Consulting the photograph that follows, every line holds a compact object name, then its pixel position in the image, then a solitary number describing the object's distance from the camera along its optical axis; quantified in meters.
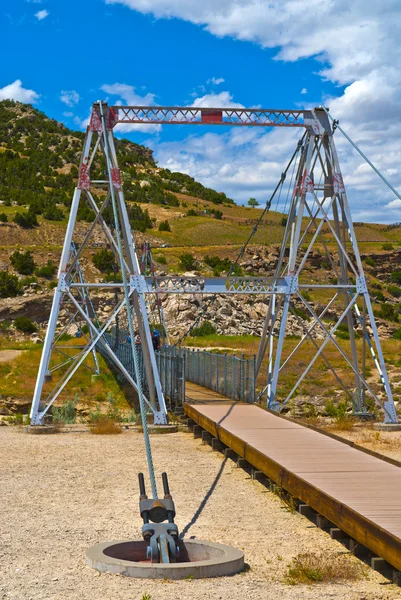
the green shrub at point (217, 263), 69.74
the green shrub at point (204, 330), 51.84
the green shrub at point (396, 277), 82.31
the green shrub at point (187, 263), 66.94
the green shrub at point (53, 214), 87.25
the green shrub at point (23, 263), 66.00
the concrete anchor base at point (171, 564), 7.94
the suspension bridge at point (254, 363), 12.18
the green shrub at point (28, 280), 63.35
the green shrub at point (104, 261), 67.44
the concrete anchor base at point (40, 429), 20.77
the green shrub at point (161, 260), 67.09
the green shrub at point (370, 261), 83.50
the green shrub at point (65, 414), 24.63
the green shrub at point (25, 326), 55.03
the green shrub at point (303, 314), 59.72
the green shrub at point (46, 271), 65.81
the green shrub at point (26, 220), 82.31
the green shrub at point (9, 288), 61.09
